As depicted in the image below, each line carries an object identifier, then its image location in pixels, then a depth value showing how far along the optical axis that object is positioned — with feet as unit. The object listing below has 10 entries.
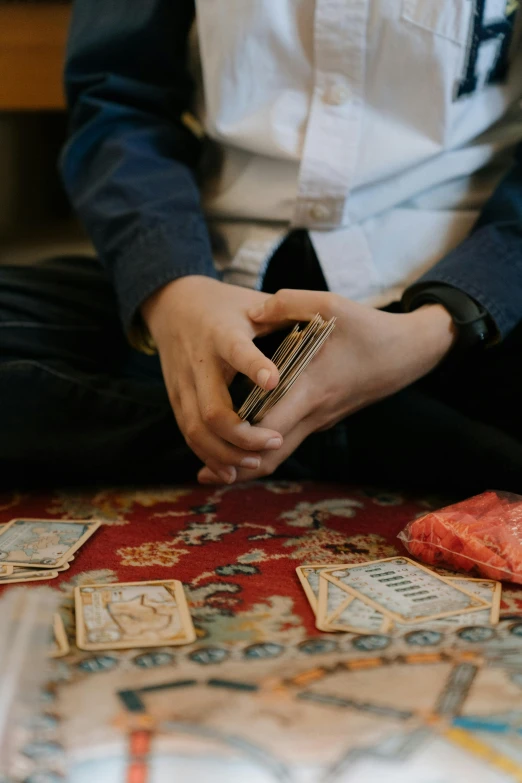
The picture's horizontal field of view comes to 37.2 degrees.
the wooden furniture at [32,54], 4.77
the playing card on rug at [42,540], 2.19
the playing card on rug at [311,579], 1.97
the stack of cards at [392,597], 1.85
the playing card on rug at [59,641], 1.65
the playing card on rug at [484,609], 1.85
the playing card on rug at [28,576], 2.06
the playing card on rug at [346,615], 1.82
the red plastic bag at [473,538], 2.10
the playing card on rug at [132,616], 1.73
